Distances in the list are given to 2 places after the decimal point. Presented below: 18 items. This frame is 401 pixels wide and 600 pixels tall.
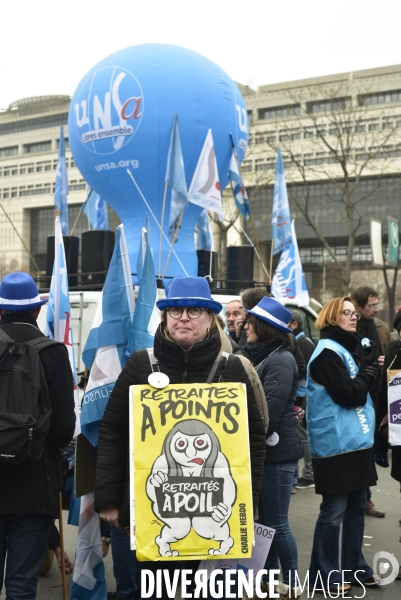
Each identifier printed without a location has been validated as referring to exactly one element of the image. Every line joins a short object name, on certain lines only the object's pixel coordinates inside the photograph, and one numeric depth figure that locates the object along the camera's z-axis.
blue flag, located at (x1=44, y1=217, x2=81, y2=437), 5.06
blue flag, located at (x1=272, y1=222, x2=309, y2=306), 12.87
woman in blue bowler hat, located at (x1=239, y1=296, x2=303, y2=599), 4.45
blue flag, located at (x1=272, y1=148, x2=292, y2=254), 14.16
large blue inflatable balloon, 12.13
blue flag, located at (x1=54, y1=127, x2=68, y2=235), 14.85
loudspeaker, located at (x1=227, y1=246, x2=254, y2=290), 12.93
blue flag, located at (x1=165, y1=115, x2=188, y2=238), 11.45
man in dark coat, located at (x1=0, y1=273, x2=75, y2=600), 3.35
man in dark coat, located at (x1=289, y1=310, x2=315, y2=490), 8.27
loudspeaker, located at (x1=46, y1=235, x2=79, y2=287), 12.31
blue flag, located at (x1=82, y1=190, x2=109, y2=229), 14.93
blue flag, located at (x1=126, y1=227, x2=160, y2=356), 4.61
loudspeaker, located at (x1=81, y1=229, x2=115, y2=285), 12.37
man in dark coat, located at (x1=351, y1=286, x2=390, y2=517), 7.09
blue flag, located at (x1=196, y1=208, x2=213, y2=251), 14.27
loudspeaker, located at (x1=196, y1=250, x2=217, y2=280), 13.37
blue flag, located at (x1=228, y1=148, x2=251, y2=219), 12.98
